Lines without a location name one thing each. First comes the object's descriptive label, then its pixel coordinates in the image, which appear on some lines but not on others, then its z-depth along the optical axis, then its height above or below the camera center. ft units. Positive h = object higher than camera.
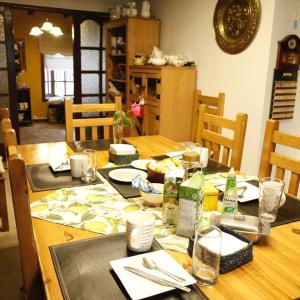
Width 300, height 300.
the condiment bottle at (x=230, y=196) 3.84 -1.38
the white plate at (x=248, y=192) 4.48 -1.61
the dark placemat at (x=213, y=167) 5.67 -1.61
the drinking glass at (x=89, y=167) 4.98 -1.44
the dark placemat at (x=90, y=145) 6.84 -1.56
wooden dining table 2.69 -1.72
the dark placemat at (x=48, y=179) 4.72 -1.63
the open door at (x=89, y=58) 14.70 +0.56
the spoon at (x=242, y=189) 4.53 -1.59
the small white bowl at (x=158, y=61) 11.41 +0.39
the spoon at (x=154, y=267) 2.75 -1.64
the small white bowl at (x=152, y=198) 4.10 -1.54
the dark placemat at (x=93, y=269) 2.60 -1.71
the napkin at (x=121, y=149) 5.87 -1.36
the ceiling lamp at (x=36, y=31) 19.31 +2.13
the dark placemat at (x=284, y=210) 4.00 -1.68
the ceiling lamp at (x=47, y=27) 16.79 +2.11
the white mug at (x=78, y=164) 4.96 -1.40
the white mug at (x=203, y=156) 5.81 -1.41
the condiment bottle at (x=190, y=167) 3.71 -1.13
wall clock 8.61 +0.67
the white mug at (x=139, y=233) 3.10 -1.50
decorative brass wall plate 8.95 +1.48
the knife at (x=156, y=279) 2.64 -1.66
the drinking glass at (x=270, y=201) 3.99 -1.47
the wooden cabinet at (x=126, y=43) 12.94 +1.16
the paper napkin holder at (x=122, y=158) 5.86 -1.52
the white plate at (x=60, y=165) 5.31 -1.55
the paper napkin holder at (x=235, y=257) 2.92 -1.62
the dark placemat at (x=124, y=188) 4.50 -1.63
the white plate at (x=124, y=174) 5.02 -1.58
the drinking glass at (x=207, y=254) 2.79 -1.51
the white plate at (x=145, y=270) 2.59 -1.66
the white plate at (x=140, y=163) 5.54 -1.53
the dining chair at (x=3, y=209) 8.04 -3.43
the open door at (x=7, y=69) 13.03 -0.07
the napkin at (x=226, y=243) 2.81 -1.59
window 26.99 -0.57
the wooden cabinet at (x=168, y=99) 11.05 -0.89
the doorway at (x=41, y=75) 22.41 -0.50
